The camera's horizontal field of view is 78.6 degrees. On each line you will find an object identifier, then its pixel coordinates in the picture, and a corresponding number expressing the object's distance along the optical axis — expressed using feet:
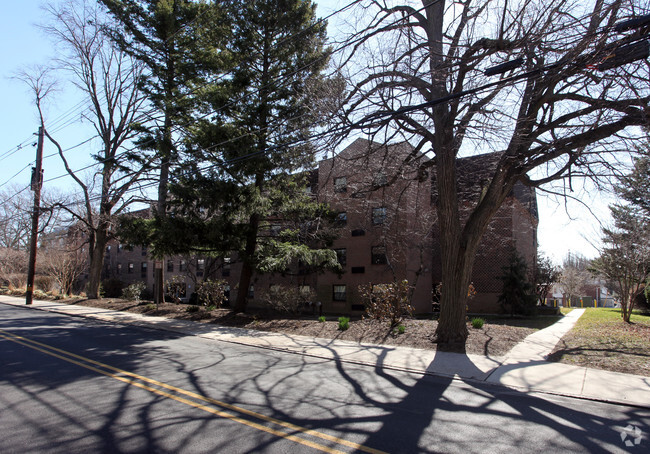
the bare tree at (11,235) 154.43
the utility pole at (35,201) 76.59
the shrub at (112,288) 113.50
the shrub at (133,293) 81.61
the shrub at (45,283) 112.88
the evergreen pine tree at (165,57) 62.90
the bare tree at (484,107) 26.22
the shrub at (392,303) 41.50
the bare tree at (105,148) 77.51
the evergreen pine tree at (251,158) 49.78
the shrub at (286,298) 56.65
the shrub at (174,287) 83.92
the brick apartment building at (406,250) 62.28
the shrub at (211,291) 65.87
